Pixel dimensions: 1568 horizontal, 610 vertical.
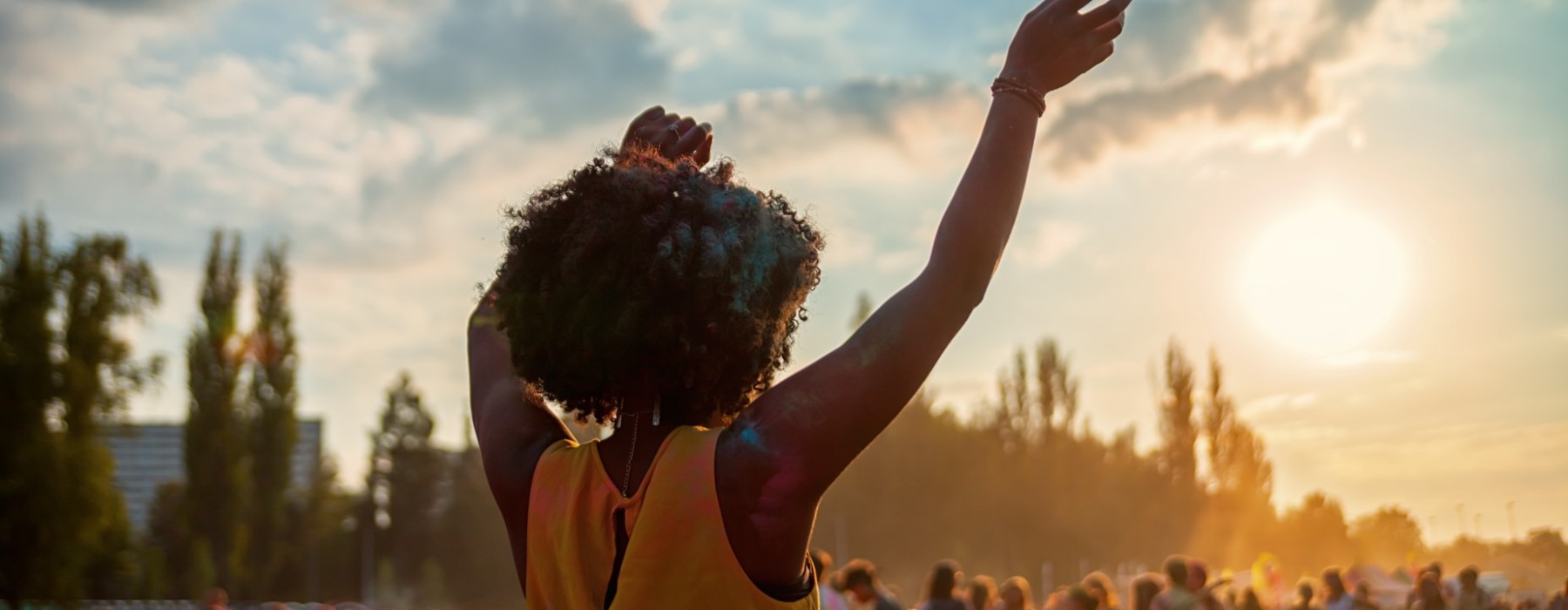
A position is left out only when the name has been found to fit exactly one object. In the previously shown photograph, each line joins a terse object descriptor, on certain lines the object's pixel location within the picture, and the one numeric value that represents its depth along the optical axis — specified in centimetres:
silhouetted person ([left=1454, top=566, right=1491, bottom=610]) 1359
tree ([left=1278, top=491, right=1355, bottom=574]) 8025
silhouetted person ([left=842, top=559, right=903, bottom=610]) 968
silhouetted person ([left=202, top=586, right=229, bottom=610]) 1733
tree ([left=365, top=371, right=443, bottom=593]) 6109
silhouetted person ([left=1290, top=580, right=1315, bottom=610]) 1277
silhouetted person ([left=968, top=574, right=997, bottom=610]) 1095
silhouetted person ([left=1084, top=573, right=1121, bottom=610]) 1044
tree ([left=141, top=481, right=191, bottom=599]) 4431
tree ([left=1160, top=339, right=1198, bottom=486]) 6181
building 10219
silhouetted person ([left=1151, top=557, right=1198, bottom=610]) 918
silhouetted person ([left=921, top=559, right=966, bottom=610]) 894
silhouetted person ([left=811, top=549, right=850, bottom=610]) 816
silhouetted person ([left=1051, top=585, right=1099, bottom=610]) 958
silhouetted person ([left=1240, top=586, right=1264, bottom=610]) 1190
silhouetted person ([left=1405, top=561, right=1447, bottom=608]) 1206
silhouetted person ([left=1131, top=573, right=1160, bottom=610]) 1013
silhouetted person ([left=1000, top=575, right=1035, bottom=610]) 1023
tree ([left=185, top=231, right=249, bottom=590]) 4422
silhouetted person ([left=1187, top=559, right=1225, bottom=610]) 939
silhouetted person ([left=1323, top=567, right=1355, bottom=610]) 1228
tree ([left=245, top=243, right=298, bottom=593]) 4544
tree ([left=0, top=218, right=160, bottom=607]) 3005
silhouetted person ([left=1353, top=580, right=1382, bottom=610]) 1353
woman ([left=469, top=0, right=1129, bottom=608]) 142
